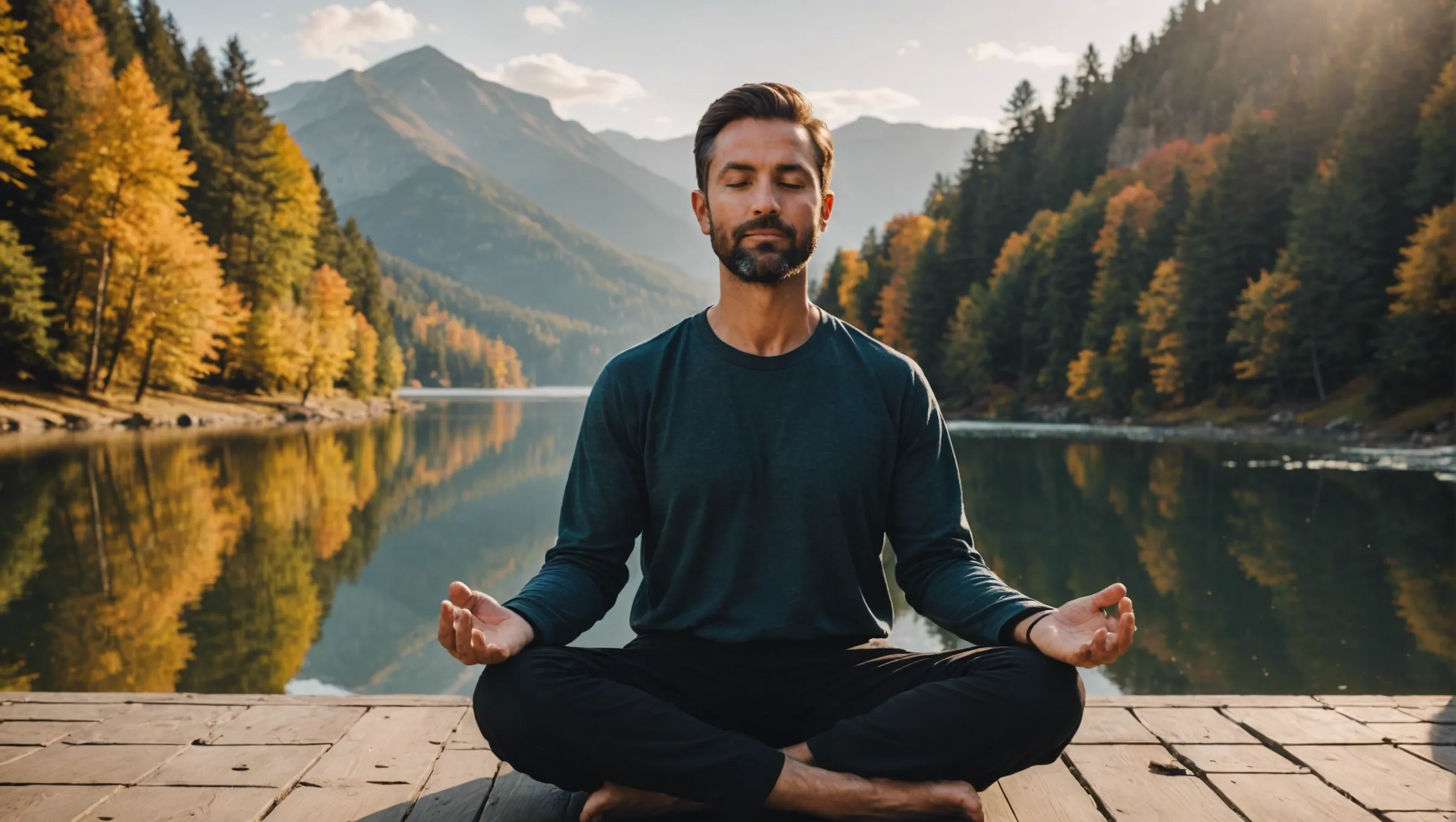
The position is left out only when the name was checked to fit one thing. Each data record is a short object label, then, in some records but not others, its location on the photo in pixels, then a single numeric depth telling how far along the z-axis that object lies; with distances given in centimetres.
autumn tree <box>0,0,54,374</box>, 2262
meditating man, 231
